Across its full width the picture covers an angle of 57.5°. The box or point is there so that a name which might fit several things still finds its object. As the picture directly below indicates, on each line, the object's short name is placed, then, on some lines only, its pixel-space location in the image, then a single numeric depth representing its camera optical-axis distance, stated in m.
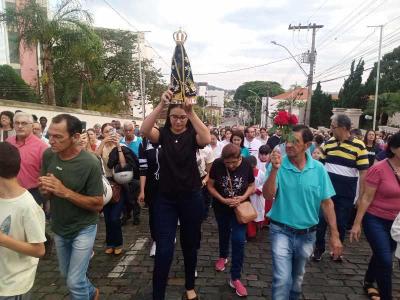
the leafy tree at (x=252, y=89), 102.19
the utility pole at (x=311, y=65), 26.16
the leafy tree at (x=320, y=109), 40.76
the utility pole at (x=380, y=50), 26.72
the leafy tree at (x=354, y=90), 35.81
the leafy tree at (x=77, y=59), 15.80
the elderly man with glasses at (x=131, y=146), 6.76
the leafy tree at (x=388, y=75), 32.56
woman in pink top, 3.52
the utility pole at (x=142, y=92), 28.00
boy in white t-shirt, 2.22
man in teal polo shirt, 3.12
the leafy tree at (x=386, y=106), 26.34
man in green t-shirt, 2.89
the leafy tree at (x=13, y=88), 18.84
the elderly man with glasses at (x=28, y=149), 4.46
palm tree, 15.15
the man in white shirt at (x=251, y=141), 8.19
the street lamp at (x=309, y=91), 25.62
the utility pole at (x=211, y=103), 101.34
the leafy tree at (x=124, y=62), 32.22
